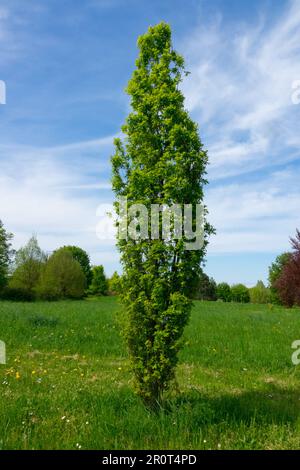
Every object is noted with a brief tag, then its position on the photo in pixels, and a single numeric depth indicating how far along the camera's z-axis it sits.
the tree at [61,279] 58.66
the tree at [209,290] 89.00
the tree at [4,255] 56.00
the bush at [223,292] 104.88
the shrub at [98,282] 79.69
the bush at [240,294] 105.31
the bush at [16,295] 57.62
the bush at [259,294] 97.44
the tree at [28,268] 60.22
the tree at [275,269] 83.00
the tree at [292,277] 41.62
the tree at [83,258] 84.69
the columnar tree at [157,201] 6.87
